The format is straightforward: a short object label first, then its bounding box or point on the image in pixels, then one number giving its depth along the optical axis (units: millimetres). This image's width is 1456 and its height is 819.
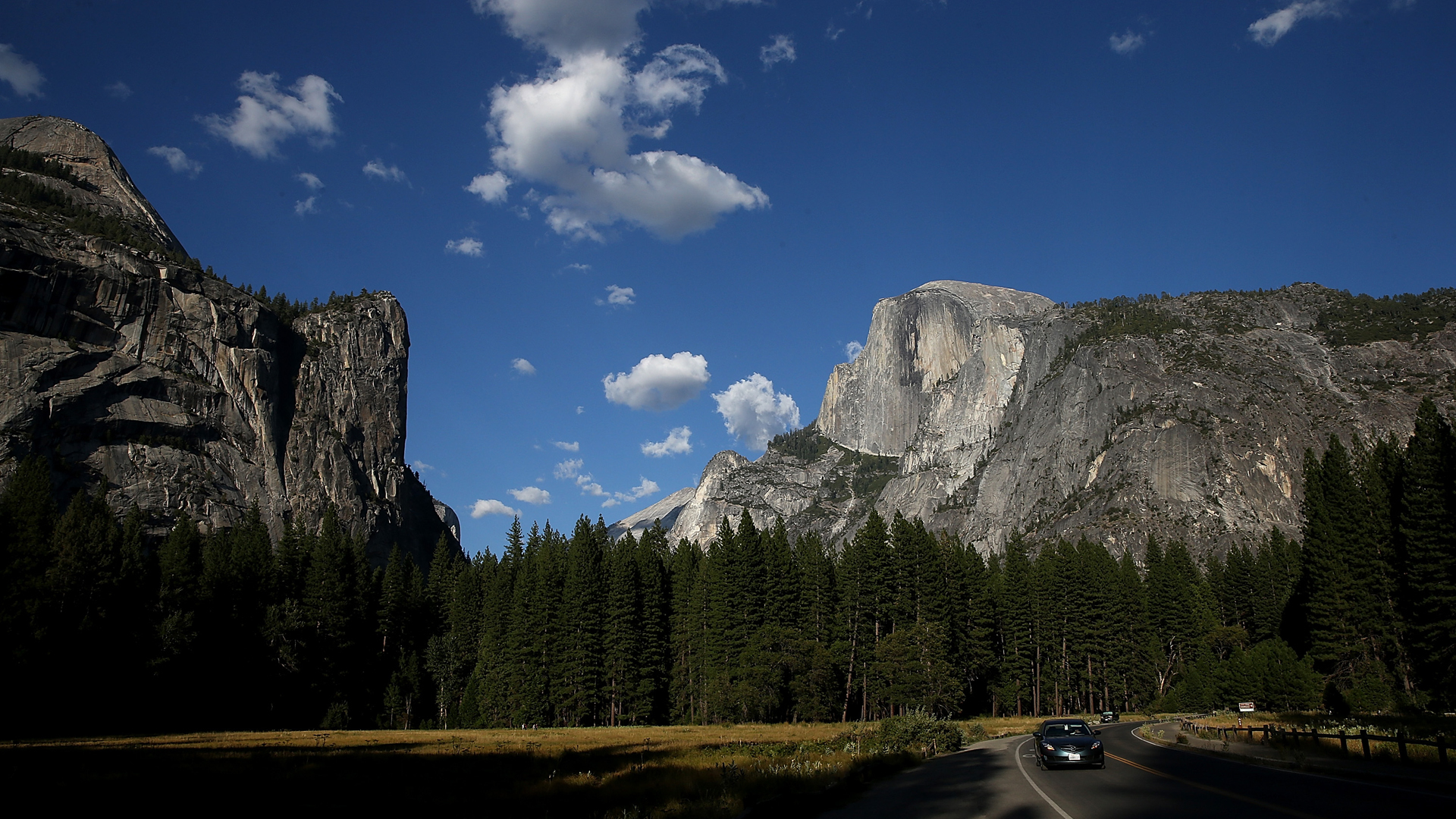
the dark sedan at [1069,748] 22562
